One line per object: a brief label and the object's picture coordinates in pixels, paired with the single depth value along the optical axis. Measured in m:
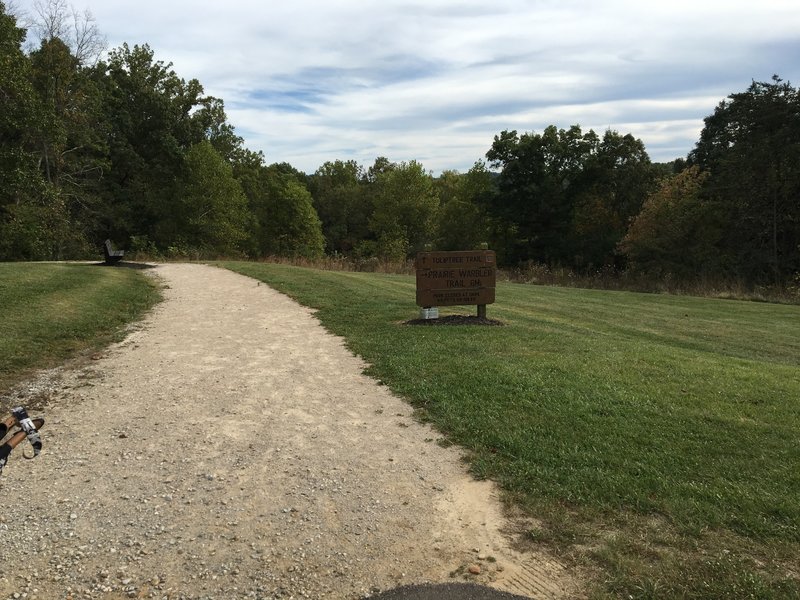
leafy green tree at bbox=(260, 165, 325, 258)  41.75
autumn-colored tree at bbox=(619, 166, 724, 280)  31.36
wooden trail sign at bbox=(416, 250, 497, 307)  9.11
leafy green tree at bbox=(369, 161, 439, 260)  51.25
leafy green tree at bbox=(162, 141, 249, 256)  35.22
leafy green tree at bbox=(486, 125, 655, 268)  42.72
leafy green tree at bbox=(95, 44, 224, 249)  38.41
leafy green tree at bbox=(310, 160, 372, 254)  60.84
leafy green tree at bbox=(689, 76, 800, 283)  27.92
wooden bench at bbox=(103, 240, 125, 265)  19.52
